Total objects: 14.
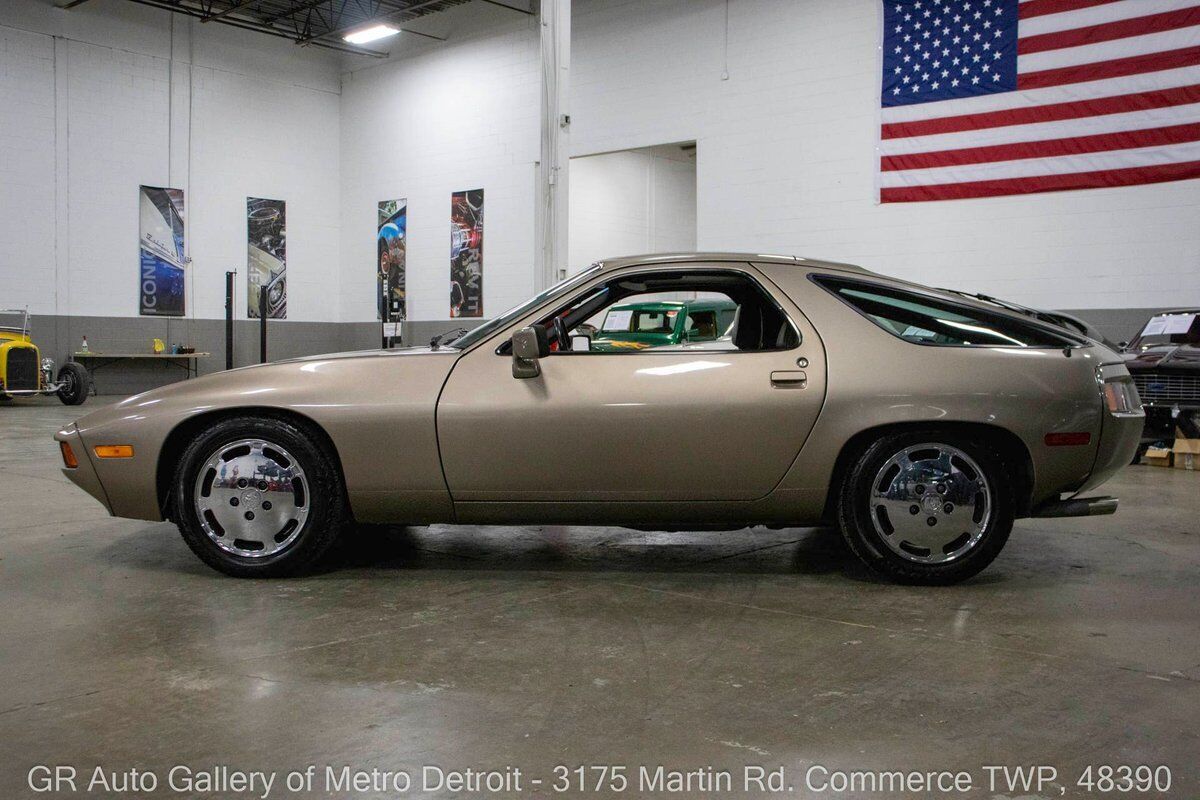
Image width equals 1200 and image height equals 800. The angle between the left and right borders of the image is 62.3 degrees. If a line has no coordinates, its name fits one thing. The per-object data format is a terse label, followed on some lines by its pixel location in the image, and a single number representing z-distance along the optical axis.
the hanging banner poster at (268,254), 19.25
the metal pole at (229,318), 16.70
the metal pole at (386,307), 19.11
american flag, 10.98
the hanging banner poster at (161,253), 17.75
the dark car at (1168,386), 8.16
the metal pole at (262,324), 17.64
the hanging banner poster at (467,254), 18.12
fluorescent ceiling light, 17.84
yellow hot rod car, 14.30
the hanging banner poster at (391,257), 19.47
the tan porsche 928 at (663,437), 3.87
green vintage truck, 9.97
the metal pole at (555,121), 10.45
